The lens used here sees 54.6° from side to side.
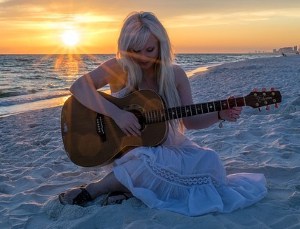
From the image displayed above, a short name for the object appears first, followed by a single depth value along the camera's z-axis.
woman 1.89
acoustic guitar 1.98
